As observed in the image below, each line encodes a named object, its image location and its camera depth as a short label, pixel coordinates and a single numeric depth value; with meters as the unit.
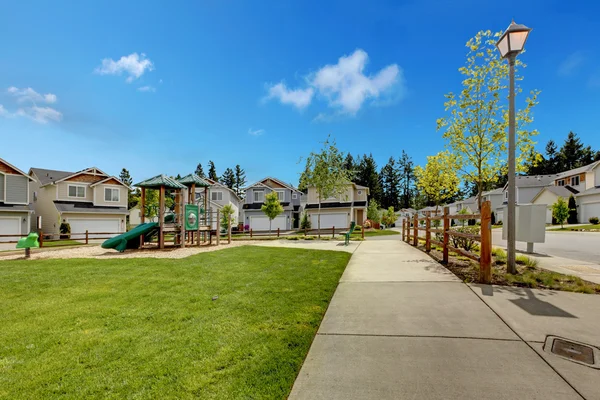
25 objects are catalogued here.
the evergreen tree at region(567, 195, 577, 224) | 31.62
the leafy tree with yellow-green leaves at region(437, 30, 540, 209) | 8.40
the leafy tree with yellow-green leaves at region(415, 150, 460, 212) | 20.92
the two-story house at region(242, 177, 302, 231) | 35.16
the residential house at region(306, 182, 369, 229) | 32.28
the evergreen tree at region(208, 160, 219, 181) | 76.44
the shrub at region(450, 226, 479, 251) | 8.99
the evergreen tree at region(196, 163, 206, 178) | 79.81
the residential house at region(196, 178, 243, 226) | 36.22
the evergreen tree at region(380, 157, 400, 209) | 72.69
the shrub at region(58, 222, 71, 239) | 24.39
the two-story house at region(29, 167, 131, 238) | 26.05
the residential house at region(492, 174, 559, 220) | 39.25
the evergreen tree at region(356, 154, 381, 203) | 65.12
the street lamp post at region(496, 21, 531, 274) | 6.24
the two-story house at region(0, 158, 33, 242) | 21.96
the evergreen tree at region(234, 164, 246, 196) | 76.56
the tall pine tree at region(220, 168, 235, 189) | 76.56
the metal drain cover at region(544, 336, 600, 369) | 2.65
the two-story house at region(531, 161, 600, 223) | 29.80
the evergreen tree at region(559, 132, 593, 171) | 59.06
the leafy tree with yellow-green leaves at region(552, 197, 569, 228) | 27.27
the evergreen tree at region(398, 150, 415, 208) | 73.25
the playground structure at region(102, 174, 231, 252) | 12.27
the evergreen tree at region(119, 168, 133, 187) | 66.31
